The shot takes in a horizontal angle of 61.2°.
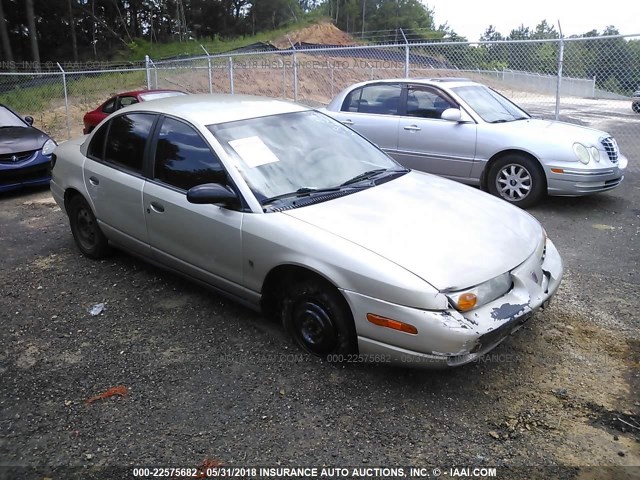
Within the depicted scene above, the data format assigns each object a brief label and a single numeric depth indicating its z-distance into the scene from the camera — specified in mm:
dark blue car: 7812
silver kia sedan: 6367
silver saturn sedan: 2883
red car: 10953
